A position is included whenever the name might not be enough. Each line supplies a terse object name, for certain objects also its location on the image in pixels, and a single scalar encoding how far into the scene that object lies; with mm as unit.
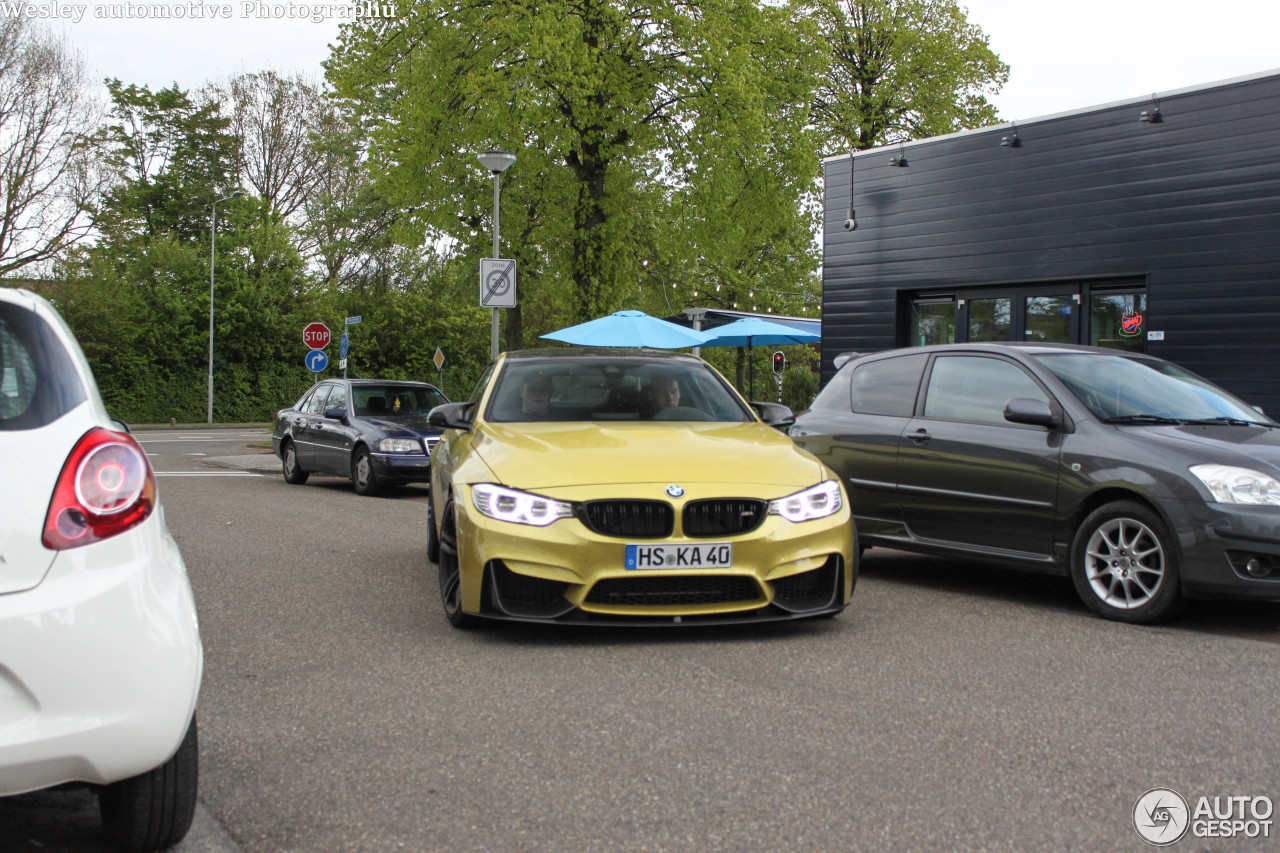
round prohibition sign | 17875
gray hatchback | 5824
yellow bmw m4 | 5250
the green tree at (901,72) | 35969
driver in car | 6742
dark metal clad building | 13516
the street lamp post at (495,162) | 18828
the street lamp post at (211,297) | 39188
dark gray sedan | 14453
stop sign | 26812
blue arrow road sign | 26559
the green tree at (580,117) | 24047
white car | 2594
